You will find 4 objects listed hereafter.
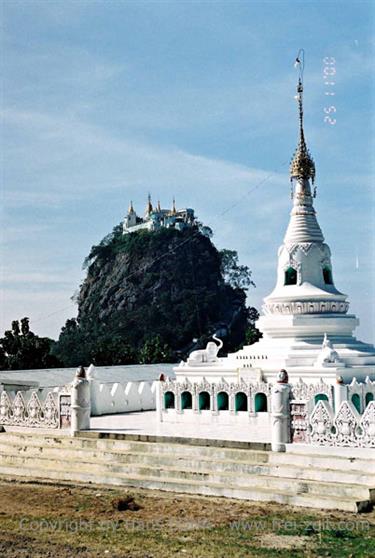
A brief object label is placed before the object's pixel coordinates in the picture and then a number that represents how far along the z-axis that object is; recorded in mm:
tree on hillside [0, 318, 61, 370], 37594
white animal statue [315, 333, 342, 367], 21078
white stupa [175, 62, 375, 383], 21938
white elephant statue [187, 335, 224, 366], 24688
